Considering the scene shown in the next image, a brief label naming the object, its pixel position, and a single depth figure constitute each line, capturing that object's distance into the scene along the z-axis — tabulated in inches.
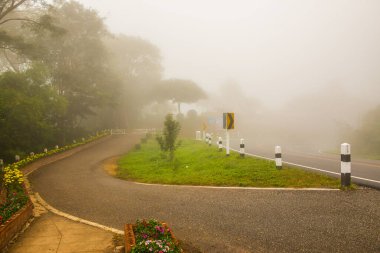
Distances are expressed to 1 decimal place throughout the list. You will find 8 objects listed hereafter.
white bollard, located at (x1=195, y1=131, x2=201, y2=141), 1375.7
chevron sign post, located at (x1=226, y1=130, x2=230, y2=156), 612.1
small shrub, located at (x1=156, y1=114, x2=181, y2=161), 751.1
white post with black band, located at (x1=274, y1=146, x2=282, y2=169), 446.3
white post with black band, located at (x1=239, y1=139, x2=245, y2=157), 573.2
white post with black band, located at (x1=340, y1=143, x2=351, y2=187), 343.0
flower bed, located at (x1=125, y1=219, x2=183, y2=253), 179.6
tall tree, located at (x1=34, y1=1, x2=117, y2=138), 1599.4
